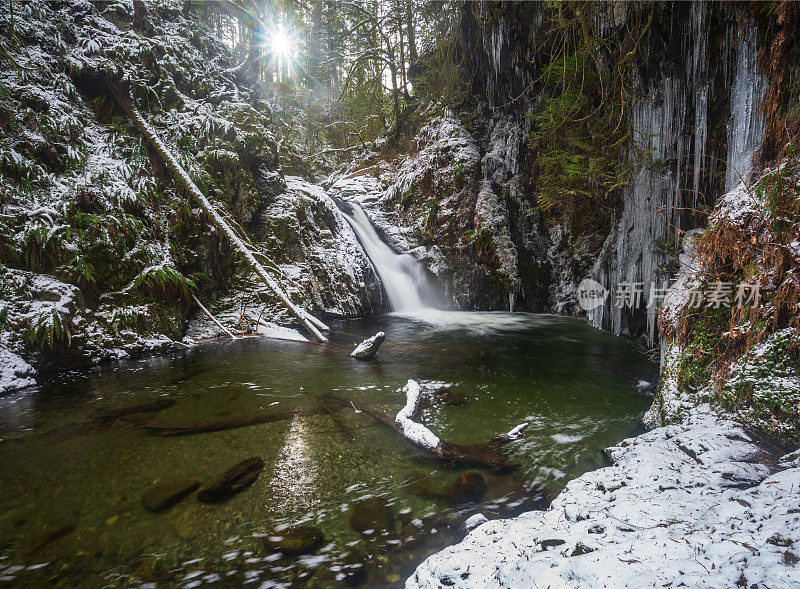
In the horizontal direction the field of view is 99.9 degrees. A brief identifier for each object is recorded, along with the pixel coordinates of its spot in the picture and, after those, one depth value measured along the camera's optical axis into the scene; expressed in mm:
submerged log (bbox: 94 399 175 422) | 3930
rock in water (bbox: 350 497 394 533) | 2299
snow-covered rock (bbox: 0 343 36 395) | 4746
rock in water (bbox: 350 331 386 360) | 5906
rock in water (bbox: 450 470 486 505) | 2535
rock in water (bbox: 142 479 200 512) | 2557
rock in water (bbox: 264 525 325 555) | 2129
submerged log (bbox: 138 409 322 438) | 3581
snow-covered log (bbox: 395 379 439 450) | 3085
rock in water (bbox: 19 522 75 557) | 2148
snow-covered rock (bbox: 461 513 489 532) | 2201
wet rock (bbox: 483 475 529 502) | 2531
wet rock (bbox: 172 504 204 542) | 2263
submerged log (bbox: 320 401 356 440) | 3521
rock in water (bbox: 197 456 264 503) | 2633
